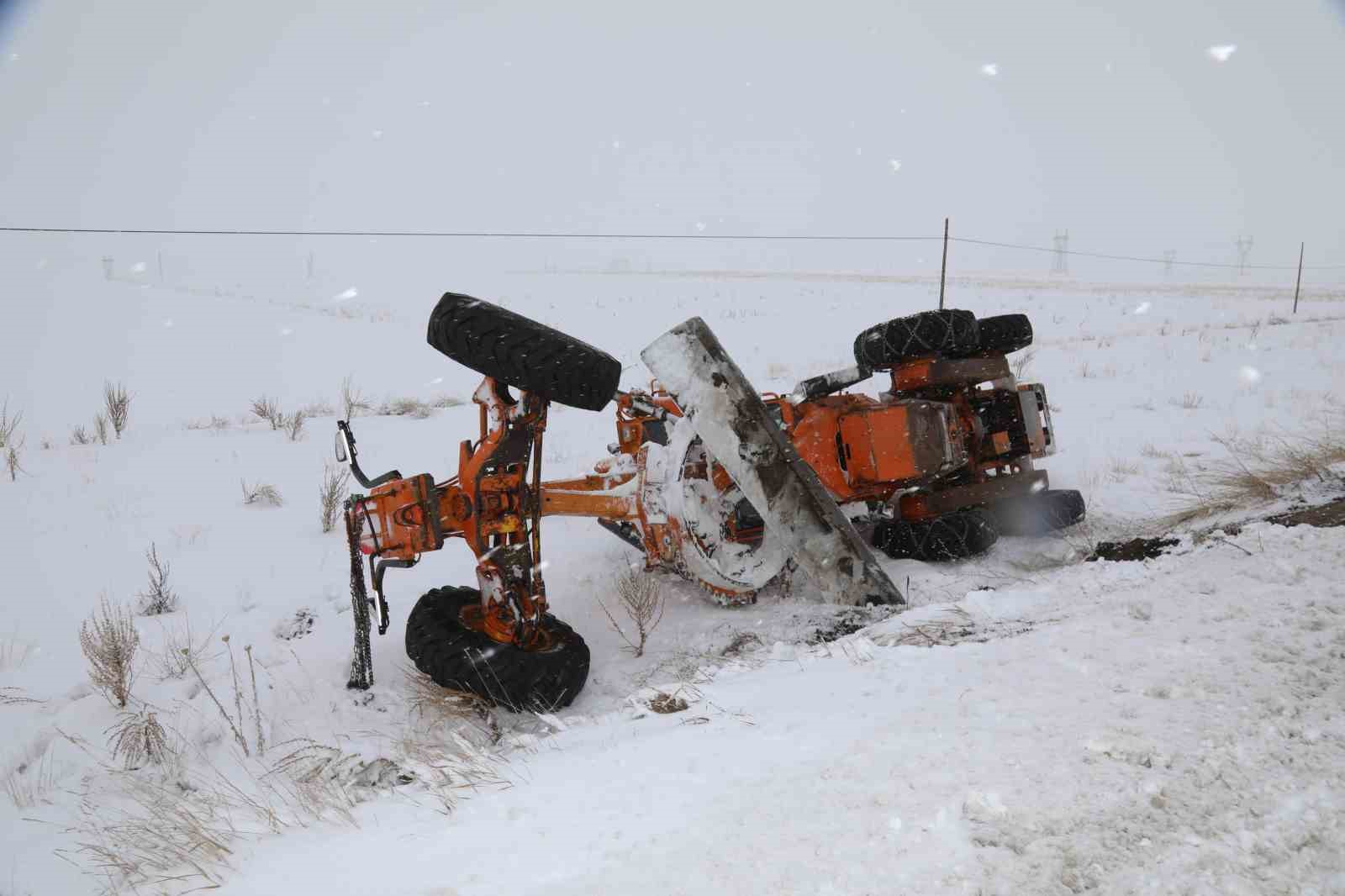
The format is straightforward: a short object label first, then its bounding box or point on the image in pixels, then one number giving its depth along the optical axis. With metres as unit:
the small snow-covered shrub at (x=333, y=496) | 5.50
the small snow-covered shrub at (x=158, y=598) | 4.29
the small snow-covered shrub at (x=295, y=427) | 7.39
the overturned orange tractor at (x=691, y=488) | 3.60
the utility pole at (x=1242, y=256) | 52.90
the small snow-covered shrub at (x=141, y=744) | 3.09
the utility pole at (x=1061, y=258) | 50.25
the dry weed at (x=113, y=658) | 3.40
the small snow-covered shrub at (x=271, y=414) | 7.86
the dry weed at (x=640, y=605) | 4.19
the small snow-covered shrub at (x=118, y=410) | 7.52
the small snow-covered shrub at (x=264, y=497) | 5.77
